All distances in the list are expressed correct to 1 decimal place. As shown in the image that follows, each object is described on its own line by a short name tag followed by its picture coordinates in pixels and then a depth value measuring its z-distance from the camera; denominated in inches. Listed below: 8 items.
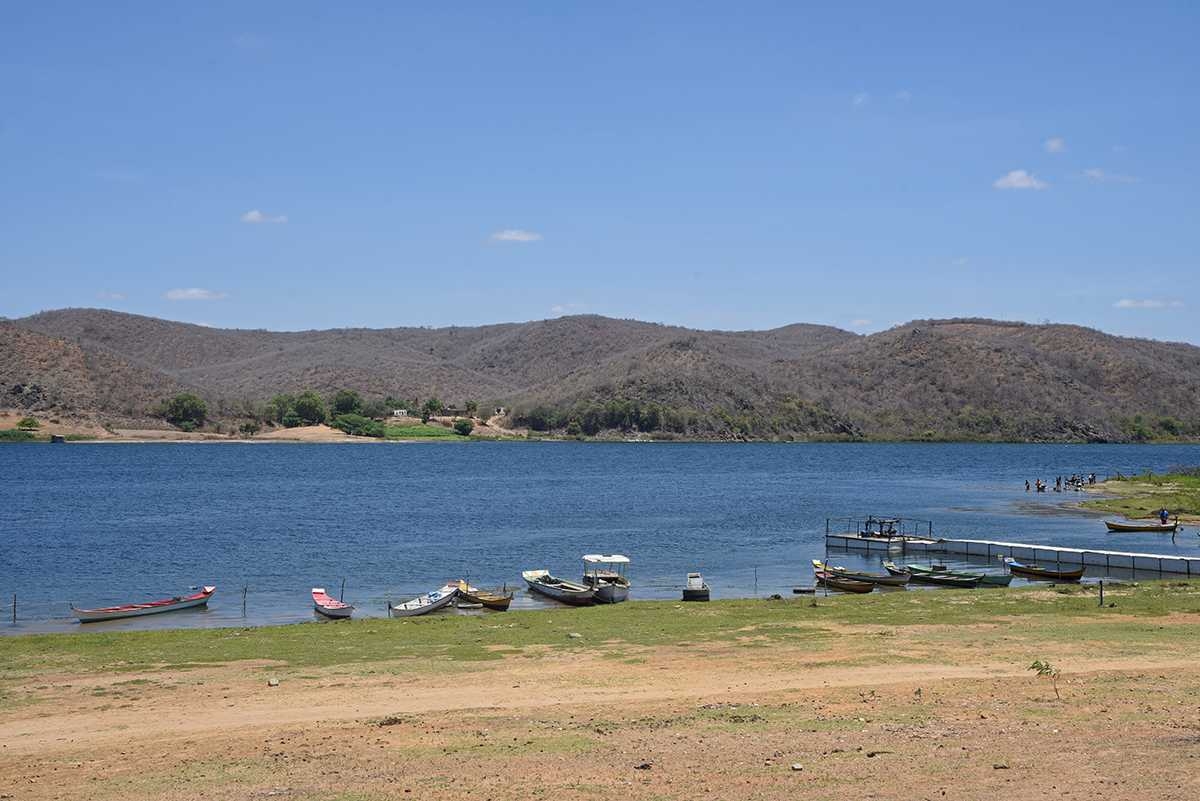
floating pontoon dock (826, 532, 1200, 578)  1998.0
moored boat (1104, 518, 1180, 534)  2647.6
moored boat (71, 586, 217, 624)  1540.4
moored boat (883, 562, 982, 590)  1856.5
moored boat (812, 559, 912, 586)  1889.8
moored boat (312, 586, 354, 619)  1531.7
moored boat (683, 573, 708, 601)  1640.0
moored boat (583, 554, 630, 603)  1717.5
